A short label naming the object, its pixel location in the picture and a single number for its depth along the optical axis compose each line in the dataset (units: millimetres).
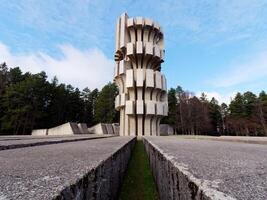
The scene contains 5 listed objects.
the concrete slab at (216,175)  818
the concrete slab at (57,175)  825
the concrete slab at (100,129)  23654
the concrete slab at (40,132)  25545
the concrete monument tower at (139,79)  18203
